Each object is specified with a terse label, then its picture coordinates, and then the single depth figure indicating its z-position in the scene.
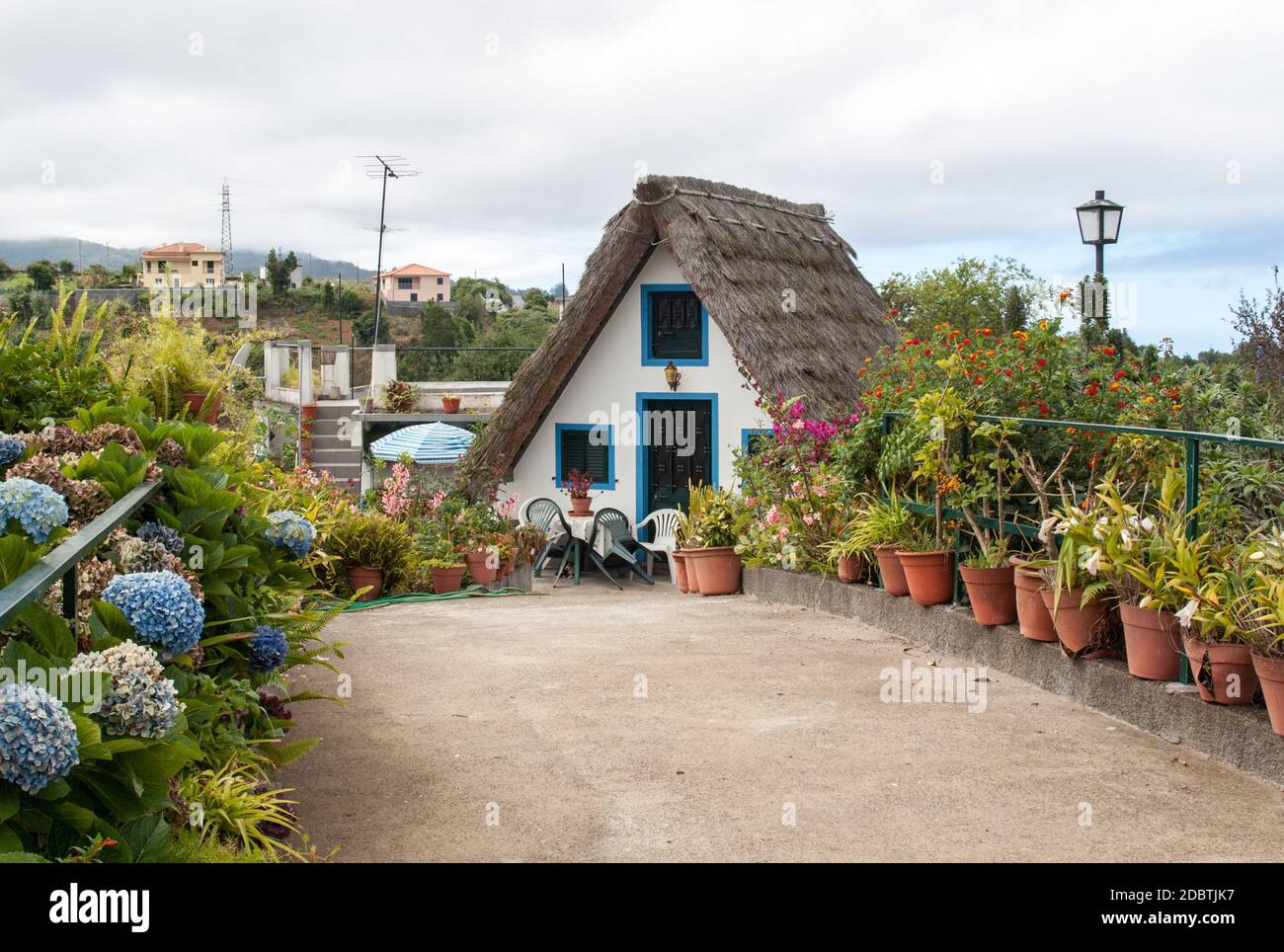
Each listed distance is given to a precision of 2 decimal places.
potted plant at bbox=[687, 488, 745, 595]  11.01
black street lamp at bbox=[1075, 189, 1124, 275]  12.33
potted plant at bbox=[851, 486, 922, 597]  7.53
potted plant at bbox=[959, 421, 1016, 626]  6.44
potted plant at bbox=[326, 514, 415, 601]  11.81
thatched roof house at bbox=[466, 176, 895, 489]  15.30
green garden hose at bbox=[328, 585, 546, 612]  10.80
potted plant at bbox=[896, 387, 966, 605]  7.02
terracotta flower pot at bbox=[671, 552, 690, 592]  11.94
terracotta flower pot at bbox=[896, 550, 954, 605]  7.10
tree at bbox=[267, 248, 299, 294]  60.09
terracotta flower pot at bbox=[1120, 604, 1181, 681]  5.13
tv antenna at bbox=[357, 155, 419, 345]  32.19
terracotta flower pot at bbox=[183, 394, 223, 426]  6.71
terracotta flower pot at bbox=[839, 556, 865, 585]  8.26
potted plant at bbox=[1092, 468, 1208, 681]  5.03
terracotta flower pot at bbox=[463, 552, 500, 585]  13.63
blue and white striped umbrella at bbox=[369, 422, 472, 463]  19.44
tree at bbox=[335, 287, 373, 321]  58.19
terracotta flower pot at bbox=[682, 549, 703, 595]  11.16
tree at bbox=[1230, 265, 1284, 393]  12.77
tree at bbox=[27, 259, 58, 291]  58.12
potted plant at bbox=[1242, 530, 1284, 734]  4.43
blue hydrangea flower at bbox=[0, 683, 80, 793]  2.33
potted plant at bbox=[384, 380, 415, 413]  23.48
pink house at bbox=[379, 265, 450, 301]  104.38
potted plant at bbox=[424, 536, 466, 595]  12.95
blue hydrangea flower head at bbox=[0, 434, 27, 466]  4.59
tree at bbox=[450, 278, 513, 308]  64.50
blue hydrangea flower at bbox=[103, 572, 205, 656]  3.34
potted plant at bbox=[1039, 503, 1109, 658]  5.50
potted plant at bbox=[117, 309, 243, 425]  6.61
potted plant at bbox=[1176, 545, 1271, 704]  4.71
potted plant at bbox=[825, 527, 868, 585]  8.13
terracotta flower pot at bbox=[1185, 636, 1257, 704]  4.73
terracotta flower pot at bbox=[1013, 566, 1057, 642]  5.98
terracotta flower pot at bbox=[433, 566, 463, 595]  12.98
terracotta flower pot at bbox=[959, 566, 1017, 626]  6.43
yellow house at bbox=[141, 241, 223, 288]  96.12
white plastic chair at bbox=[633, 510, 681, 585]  16.50
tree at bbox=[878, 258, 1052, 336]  25.81
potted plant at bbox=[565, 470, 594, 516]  16.89
